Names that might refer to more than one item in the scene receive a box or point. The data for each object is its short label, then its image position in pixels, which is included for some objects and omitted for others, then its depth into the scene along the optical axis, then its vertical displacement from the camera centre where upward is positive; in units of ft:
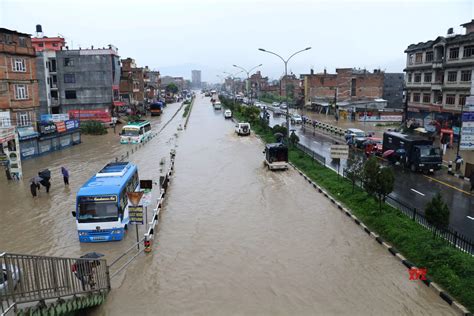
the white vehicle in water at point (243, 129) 159.63 -14.94
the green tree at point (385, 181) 56.29 -12.40
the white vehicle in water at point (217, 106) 322.55 -12.21
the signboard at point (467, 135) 82.23 -9.14
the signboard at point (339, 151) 78.59 -11.61
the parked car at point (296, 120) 197.26 -14.33
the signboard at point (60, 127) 131.23 -11.42
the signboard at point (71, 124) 139.21 -11.36
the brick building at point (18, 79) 120.67 +3.60
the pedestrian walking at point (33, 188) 75.09 -17.50
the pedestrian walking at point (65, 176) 82.89 -16.97
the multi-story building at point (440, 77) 130.62 +4.19
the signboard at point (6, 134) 92.01 -9.65
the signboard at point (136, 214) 47.98 -14.23
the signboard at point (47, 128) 122.52 -11.13
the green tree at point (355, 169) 66.18 -12.86
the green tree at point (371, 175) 57.57 -12.02
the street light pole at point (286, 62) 118.01 +9.85
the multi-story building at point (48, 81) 200.85 +5.04
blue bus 50.39 -14.88
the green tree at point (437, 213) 46.01 -13.85
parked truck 86.17 -13.72
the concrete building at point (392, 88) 260.01 +0.91
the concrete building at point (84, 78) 205.87 +6.48
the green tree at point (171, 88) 581.12 +3.59
